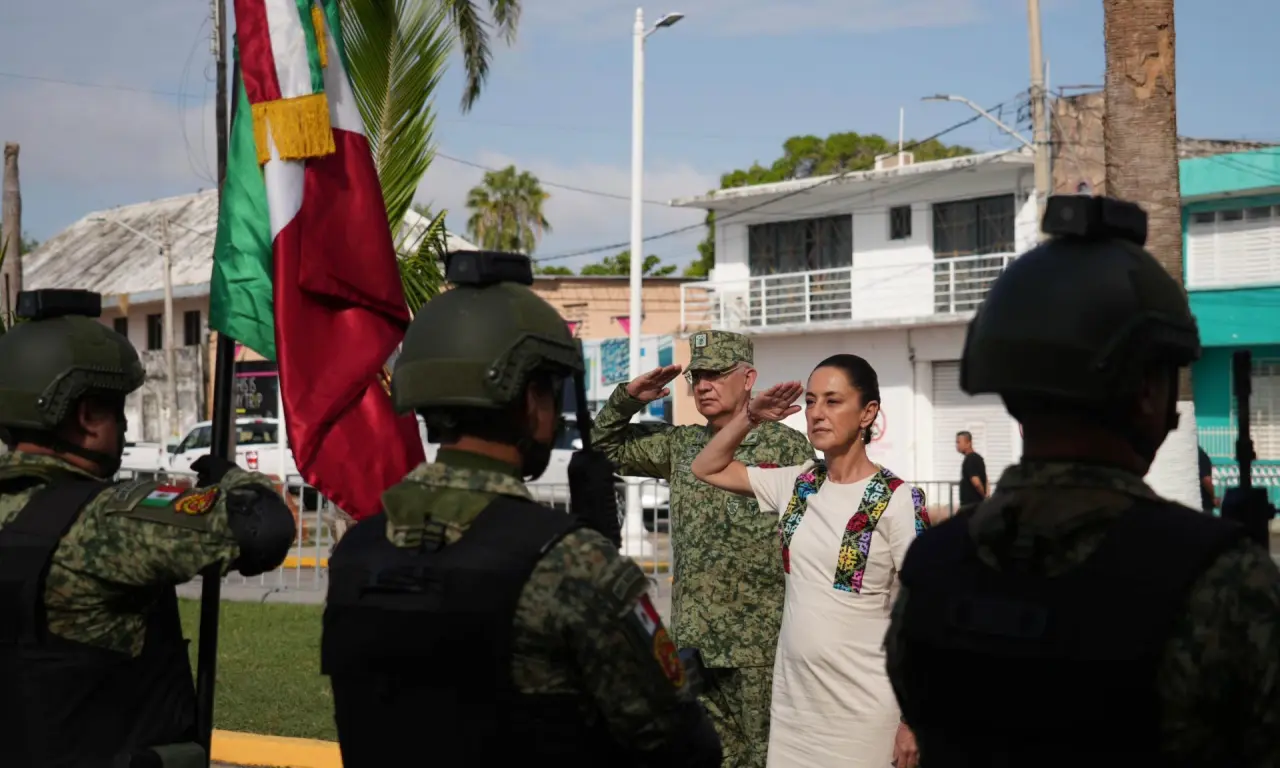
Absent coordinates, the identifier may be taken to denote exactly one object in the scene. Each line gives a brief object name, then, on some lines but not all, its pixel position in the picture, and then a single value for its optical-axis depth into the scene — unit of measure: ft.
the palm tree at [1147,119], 26.94
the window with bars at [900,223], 110.01
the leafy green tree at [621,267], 183.93
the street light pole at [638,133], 69.36
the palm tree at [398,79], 34.14
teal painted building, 90.68
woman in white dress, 16.53
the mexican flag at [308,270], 19.53
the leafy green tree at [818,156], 161.93
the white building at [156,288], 132.36
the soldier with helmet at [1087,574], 7.57
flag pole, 14.05
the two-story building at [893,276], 104.47
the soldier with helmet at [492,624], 9.31
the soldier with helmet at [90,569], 12.64
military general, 18.97
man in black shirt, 57.36
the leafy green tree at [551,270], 184.14
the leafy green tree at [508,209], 179.32
